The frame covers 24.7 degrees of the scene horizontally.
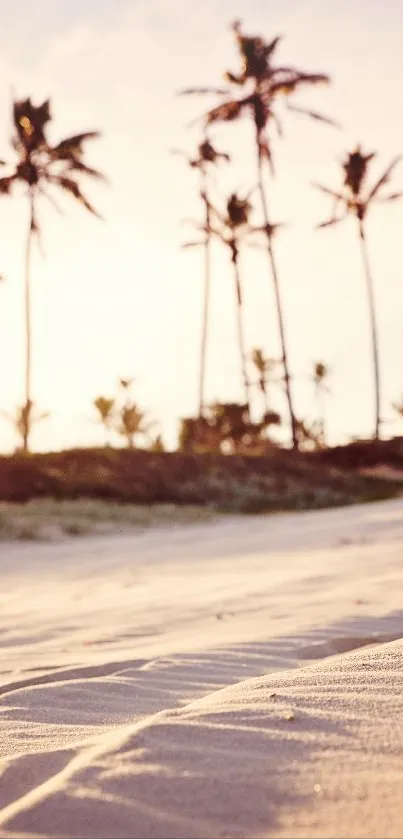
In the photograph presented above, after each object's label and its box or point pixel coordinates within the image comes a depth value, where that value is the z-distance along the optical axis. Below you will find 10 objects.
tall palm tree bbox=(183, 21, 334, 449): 26.47
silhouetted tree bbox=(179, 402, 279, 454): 30.30
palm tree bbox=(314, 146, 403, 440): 30.25
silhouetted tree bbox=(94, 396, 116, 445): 45.31
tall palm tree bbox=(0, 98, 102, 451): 23.88
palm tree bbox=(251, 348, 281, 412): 45.59
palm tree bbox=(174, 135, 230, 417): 30.20
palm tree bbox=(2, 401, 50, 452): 22.03
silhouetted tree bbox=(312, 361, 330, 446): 51.78
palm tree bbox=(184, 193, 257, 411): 30.33
